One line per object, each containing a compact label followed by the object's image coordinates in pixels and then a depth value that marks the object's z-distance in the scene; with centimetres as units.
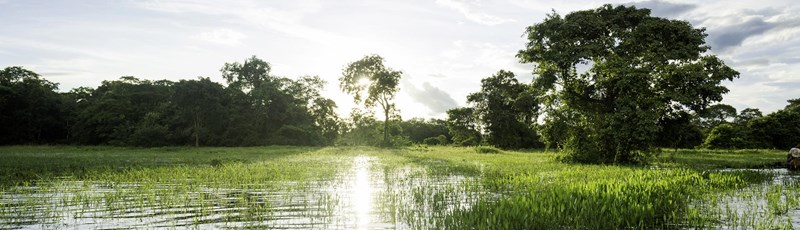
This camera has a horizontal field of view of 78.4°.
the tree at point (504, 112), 6894
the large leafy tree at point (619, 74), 2900
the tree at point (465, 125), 7475
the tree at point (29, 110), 7044
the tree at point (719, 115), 9238
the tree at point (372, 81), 7312
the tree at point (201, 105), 6994
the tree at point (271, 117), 7525
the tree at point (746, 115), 9614
